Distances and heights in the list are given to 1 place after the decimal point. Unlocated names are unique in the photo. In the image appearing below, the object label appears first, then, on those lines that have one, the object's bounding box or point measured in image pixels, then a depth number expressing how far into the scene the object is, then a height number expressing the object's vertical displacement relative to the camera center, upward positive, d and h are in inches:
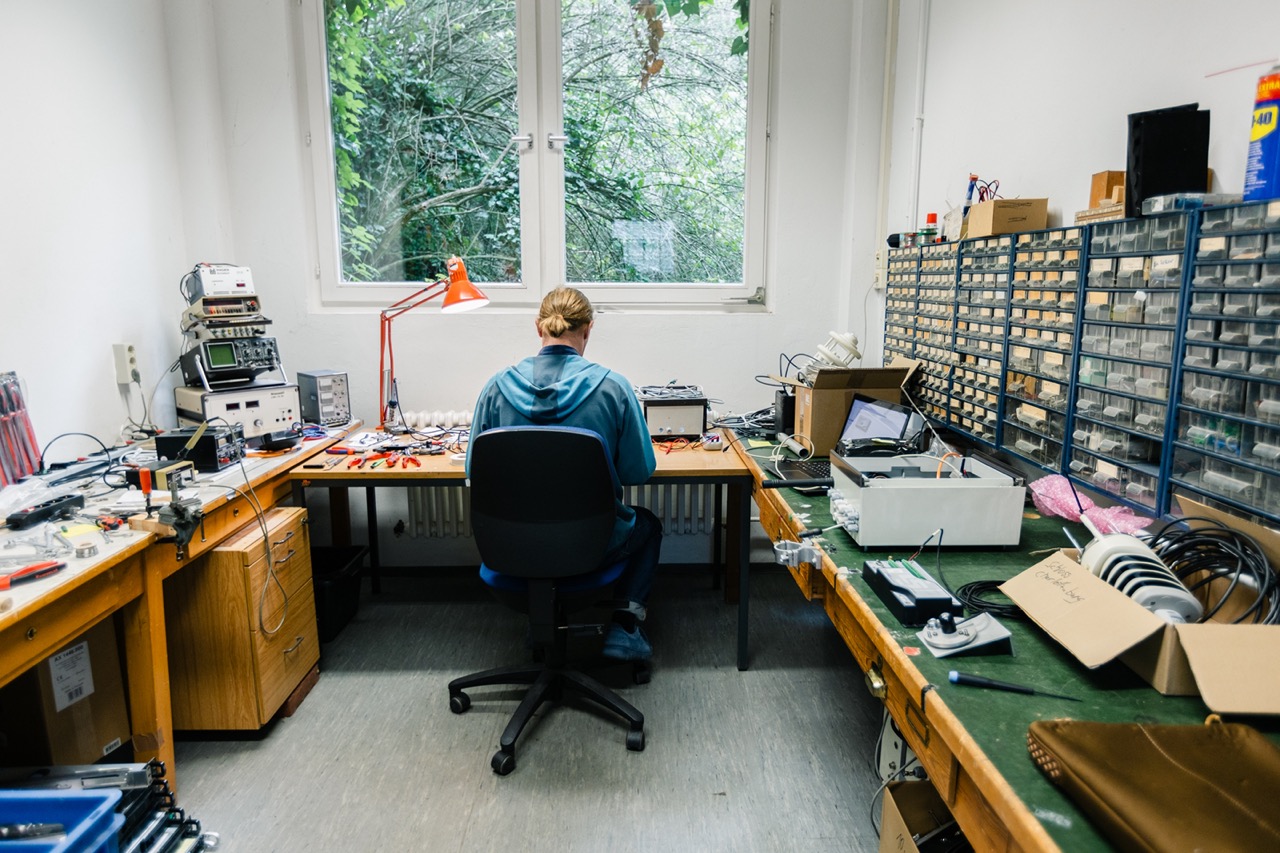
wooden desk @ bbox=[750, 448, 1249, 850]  33.8 -22.7
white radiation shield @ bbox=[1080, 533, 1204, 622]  44.9 -17.5
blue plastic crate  50.0 -34.8
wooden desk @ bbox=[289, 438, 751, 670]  97.7 -23.1
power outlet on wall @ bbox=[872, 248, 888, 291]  119.9 +4.7
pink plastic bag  58.1 -17.8
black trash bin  107.7 -42.4
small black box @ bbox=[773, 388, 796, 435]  109.9 -16.5
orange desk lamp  124.2 -8.7
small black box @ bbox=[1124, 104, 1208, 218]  54.9 +11.1
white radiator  131.8 -37.2
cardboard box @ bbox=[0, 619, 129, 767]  69.6 -39.5
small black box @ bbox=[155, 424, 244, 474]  86.1 -17.4
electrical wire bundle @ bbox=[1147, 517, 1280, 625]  43.6 -16.7
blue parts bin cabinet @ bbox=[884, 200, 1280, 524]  46.8 -4.3
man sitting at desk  81.4 -11.1
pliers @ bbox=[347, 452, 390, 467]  101.1 -22.0
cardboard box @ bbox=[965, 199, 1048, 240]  76.3 +8.8
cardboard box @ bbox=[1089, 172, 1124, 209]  62.9 +9.9
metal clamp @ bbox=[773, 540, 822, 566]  63.2 -21.7
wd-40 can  46.4 +9.9
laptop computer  81.9 -15.8
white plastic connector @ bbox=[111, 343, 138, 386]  104.7 -8.6
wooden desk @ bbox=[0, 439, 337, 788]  55.4 -25.6
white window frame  123.6 +19.6
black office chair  74.4 -23.5
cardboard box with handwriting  38.1 -19.2
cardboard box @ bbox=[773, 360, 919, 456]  95.0 -12.1
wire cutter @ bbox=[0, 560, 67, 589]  55.9 -21.0
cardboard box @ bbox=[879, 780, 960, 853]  54.2 -38.5
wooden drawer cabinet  81.4 -37.4
